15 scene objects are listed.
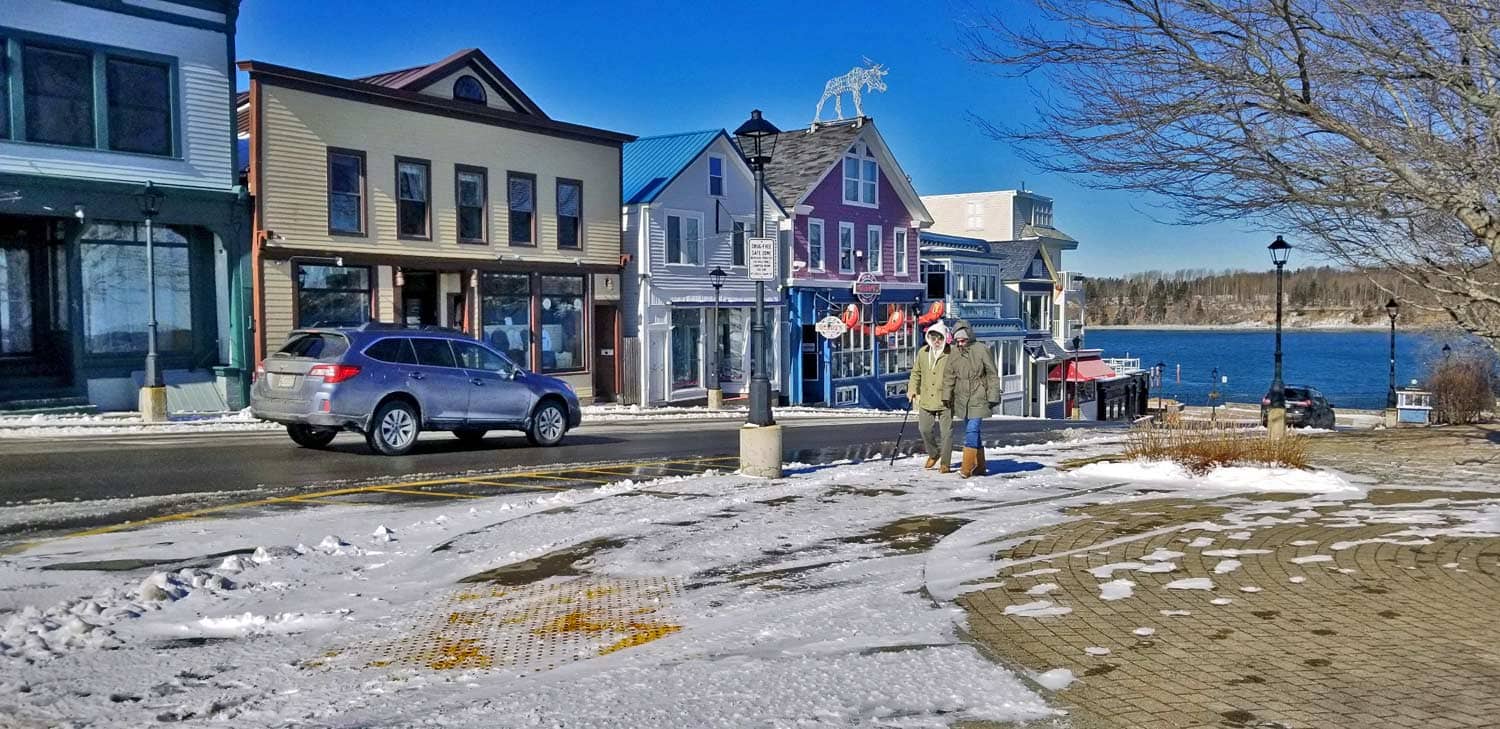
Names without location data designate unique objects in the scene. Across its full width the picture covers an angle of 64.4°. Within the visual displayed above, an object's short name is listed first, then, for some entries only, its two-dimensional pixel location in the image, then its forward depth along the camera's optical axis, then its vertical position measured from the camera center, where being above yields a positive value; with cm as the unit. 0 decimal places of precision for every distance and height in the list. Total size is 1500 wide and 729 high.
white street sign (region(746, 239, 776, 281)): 1378 +74
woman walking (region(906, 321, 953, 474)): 1309 -78
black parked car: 4344 -331
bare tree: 1142 +208
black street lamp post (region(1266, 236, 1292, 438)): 2201 -168
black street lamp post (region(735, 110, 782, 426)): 1295 -5
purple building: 3969 +217
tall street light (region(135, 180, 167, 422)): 1997 -78
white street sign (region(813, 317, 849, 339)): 3634 -14
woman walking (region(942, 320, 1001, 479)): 1274 -70
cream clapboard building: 2384 +255
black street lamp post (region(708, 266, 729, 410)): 3309 -151
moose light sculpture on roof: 4275 +867
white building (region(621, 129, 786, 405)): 3278 +175
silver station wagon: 1494 -82
